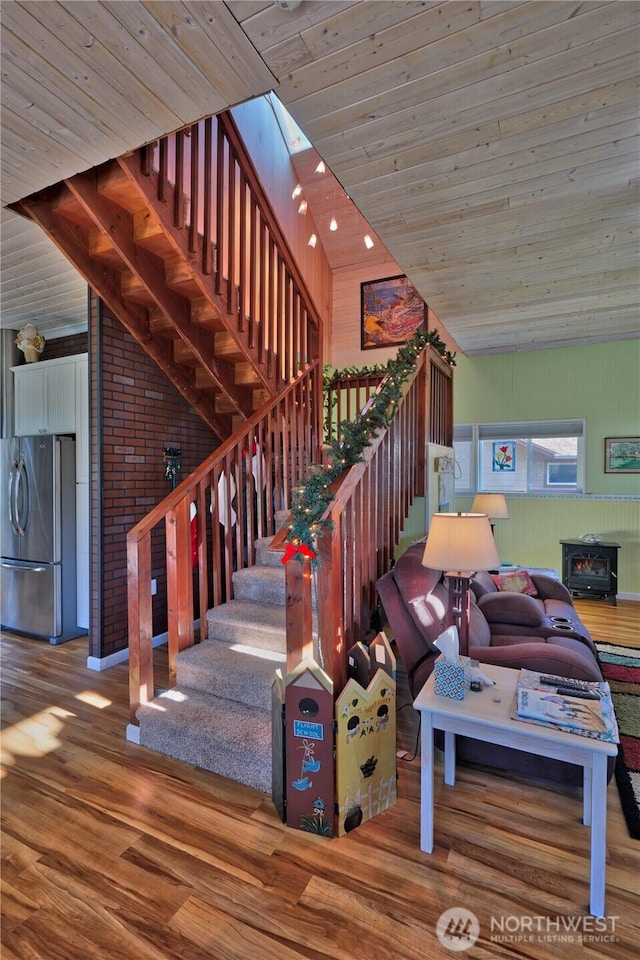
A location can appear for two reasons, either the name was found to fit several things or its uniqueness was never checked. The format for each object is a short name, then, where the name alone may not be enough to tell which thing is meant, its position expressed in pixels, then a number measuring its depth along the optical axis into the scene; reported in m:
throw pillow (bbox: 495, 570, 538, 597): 3.72
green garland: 1.94
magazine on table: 1.55
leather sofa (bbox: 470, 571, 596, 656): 2.91
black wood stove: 5.11
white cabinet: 4.08
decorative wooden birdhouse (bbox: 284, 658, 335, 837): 1.76
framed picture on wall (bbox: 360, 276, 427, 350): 6.42
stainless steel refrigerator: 3.93
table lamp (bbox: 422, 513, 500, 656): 1.92
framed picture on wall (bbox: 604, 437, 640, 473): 5.29
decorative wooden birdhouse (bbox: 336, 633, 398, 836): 1.78
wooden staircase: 2.62
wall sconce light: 4.02
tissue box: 1.79
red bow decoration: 1.93
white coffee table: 1.46
